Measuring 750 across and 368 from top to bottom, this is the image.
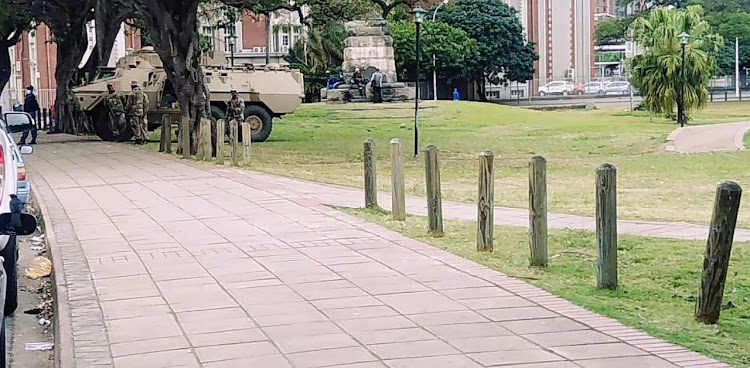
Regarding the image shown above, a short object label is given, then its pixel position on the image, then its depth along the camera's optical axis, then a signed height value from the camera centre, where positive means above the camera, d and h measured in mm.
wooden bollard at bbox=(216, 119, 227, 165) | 21462 -786
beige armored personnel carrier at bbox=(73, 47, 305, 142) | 29703 +237
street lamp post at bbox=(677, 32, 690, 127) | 38938 -250
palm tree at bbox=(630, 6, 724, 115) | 40875 +981
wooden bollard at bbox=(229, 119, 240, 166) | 20453 -805
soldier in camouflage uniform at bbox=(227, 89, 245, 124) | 27875 -216
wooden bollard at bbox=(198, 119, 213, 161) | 22281 -816
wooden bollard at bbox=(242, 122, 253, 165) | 20797 -828
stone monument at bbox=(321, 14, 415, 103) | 46719 +1841
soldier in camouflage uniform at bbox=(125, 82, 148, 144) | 28297 -261
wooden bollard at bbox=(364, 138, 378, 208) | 13367 -929
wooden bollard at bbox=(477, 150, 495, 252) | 10227 -1016
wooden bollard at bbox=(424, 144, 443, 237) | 11297 -978
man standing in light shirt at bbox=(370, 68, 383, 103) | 44906 +287
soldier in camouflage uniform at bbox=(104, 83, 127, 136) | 29000 -106
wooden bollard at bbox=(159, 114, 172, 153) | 25094 -802
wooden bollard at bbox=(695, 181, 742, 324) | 7054 -1018
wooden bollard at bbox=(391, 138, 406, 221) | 12461 -939
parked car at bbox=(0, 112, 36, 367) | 6738 -694
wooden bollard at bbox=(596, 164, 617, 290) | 8375 -975
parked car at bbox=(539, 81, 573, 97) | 76525 +233
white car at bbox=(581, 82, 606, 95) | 76188 +230
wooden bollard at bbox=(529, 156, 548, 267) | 9422 -1040
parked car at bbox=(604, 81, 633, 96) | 75125 +138
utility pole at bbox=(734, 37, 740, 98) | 70875 +1364
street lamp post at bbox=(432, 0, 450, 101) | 65312 +1048
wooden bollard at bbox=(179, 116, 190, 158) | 23422 -755
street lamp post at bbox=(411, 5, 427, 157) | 24109 +1624
